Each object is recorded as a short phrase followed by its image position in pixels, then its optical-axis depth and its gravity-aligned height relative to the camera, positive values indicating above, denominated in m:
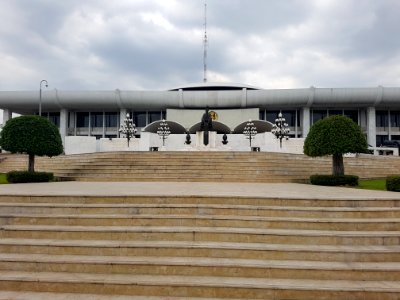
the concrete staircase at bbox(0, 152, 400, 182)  14.50 -0.48
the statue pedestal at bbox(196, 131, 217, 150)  27.28 +1.57
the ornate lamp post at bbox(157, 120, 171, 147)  35.40 +2.87
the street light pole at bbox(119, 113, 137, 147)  34.22 +3.13
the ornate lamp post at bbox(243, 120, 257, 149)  34.99 +2.77
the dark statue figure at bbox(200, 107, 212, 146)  27.26 +2.80
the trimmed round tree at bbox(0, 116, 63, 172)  13.74 +0.92
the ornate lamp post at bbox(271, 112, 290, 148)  32.22 +2.67
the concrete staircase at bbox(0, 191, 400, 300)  4.41 -1.48
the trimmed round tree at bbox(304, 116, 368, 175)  13.09 +0.73
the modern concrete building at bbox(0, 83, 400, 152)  41.44 +7.38
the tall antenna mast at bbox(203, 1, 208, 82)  56.66 +17.13
